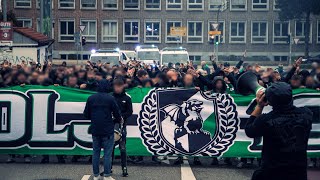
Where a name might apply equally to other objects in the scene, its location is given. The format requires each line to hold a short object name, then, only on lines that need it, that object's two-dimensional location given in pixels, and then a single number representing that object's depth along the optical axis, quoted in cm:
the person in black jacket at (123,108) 1058
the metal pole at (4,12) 2627
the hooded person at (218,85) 1198
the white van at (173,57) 3428
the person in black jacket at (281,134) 499
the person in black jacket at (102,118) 968
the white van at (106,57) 3278
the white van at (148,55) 3825
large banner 1181
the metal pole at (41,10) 3664
